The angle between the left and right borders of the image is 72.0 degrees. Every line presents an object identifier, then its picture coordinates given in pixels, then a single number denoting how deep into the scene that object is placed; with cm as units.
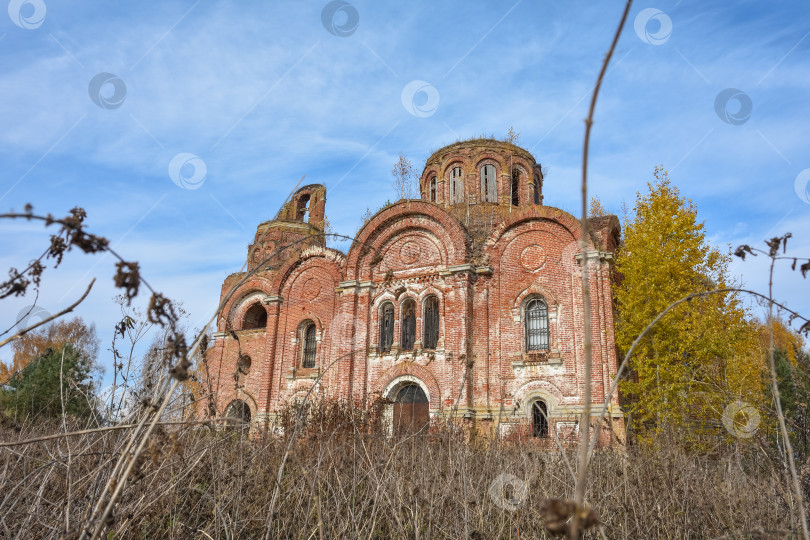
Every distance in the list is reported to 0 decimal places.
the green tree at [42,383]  1778
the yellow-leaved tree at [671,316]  1510
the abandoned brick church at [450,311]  1627
